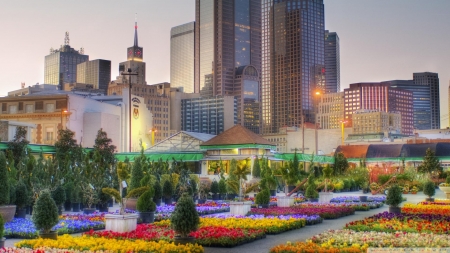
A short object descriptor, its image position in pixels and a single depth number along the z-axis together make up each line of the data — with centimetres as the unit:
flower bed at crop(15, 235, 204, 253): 1509
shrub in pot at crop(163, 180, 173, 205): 3547
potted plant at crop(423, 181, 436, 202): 3511
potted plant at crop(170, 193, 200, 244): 1608
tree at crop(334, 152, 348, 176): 6031
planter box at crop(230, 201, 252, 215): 2609
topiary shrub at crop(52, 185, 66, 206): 2778
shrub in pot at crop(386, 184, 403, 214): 2659
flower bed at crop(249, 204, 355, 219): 2623
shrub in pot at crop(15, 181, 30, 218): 2525
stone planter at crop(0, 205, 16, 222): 2241
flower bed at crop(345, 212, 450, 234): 1950
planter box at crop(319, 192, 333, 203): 3562
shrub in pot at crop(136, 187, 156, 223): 2312
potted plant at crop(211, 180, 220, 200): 4159
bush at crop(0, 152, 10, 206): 2228
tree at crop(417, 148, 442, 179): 6144
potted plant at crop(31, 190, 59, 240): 1658
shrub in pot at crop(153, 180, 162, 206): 3300
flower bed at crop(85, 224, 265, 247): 1755
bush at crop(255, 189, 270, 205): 2916
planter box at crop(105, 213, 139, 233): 1925
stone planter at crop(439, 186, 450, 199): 3697
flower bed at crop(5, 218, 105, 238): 1958
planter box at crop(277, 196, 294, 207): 3103
